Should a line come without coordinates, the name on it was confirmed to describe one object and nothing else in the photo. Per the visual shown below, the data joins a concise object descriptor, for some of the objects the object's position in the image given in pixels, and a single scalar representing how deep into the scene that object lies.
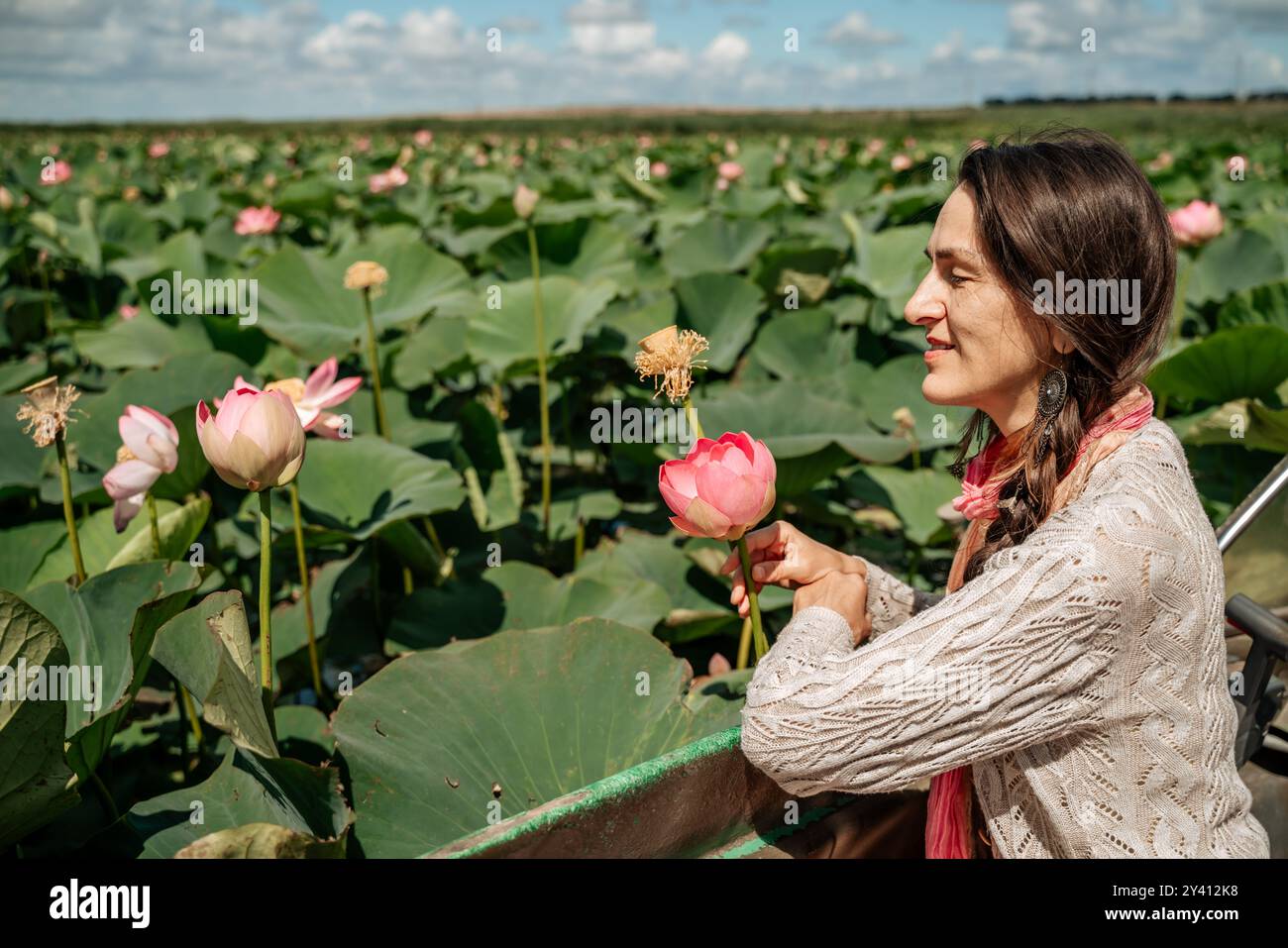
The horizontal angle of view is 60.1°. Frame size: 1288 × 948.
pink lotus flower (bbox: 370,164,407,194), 5.47
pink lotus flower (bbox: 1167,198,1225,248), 3.29
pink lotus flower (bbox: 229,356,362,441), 1.50
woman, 0.95
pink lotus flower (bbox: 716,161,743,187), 6.41
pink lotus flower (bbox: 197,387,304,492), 1.08
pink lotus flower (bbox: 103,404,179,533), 1.51
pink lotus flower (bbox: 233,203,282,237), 3.96
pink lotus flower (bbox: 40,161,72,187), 5.53
